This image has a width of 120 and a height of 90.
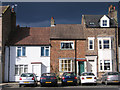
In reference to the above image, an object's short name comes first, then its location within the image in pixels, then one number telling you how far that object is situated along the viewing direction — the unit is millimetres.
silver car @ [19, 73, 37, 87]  21812
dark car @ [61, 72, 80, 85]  22766
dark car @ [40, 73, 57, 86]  21859
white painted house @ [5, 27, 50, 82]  29672
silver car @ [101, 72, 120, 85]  22719
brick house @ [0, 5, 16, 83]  28372
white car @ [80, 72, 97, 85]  22344
